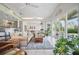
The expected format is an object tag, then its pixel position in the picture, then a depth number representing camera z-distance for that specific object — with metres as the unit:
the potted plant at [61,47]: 1.18
